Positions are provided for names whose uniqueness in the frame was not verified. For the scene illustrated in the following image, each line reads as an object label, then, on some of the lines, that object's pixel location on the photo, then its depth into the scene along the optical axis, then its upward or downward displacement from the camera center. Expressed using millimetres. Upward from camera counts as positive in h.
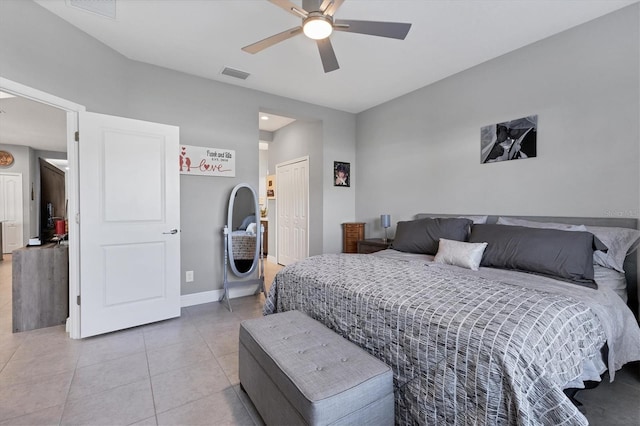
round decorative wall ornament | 6555 +1150
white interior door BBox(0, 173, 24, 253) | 6664 -18
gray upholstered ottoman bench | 1201 -747
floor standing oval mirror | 3738 -352
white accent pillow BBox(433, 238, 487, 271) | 2443 -383
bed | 1110 -554
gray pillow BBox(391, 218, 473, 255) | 3027 -257
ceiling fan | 1905 +1274
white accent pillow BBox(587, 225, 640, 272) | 2188 -276
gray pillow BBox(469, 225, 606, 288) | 2047 -321
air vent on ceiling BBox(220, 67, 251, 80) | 3445 +1620
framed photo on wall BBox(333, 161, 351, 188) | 4852 +591
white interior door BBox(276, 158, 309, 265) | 5280 -11
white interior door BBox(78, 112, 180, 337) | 2670 -124
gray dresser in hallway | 2785 -738
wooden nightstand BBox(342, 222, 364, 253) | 4758 -400
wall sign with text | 3541 +602
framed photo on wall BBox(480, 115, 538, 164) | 2873 +708
